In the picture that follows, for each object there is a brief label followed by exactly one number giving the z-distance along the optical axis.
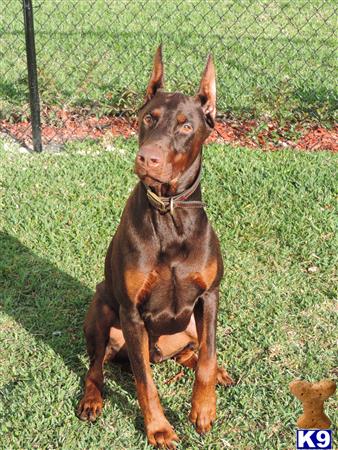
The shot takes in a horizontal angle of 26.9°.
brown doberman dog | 2.92
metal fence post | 5.84
